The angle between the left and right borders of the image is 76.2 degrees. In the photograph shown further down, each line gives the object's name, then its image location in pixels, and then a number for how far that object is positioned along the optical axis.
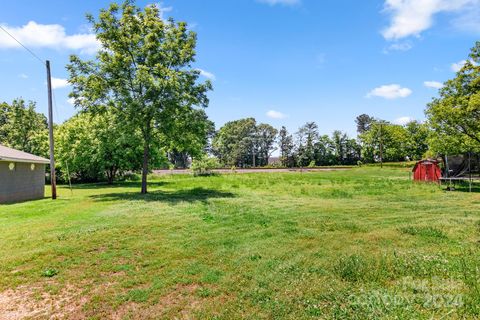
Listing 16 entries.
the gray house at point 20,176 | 15.10
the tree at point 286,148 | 73.69
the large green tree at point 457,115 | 18.89
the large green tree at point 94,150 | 24.45
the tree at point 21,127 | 38.34
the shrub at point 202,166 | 39.53
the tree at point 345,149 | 70.12
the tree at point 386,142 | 60.34
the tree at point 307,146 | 70.88
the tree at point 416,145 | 59.22
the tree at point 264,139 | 83.75
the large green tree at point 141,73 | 16.89
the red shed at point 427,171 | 22.89
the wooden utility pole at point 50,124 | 16.32
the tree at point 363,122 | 92.66
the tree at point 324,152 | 69.96
